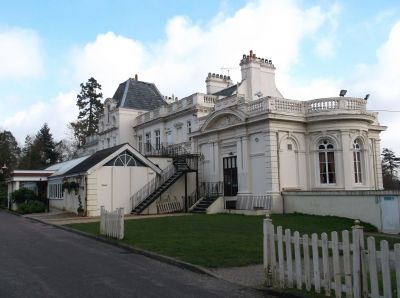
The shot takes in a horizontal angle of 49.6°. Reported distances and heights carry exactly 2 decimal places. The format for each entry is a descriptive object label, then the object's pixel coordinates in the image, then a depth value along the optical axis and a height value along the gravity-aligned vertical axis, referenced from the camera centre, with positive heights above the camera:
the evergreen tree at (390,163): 70.59 +3.95
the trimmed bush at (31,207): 35.28 -1.02
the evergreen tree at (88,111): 73.06 +14.02
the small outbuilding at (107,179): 29.00 +0.95
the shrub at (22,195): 38.19 -0.02
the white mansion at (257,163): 25.69 +1.84
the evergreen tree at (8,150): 79.56 +8.91
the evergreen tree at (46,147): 75.06 +8.21
